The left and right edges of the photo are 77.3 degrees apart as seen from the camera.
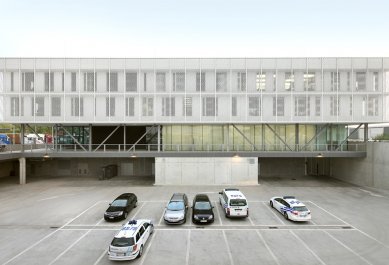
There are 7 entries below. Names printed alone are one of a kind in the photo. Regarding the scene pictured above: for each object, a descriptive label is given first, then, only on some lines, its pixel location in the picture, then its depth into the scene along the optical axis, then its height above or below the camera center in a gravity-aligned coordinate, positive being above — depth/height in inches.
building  1154.7 +180.5
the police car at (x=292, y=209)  660.1 -213.9
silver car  647.1 -215.3
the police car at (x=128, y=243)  464.4 -215.5
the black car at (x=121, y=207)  676.1 -217.3
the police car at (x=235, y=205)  690.8 -207.8
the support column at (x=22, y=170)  1177.4 -179.0
